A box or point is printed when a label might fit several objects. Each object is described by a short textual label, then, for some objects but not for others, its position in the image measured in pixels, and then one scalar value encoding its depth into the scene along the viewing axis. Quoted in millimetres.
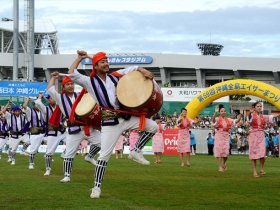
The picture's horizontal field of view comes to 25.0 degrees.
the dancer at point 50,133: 15461
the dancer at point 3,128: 23531
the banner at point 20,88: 43812
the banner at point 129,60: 75438
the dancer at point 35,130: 18469
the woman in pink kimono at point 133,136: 30253
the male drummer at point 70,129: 13258
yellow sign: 29266
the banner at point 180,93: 46281
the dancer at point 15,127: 22438
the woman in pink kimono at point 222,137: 19109
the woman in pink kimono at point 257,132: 16689
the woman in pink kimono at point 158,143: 25391
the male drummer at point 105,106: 10336
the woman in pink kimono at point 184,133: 22812
